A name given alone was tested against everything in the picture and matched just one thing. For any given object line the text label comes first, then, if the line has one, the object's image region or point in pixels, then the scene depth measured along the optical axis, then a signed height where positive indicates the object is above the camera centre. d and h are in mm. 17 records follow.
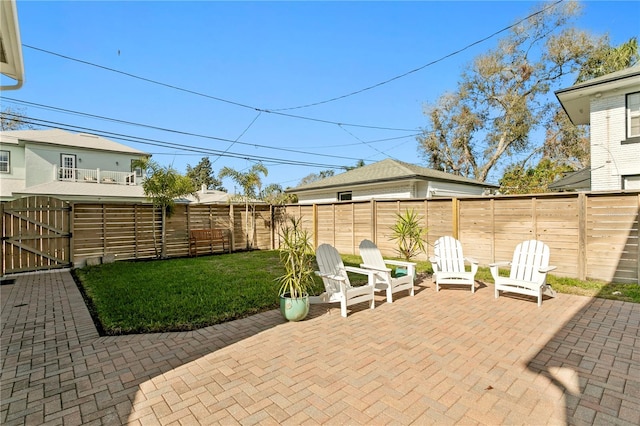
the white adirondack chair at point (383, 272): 5535 -1114
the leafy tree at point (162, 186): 10664 +980
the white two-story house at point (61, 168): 17266 +2758
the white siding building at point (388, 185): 13398 +1400
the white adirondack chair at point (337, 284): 4777 -1185
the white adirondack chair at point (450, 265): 6227 -1123
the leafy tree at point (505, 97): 19516 +8593
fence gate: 8172 -574
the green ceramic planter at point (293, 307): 4426 -1378
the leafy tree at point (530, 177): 17188 +2189
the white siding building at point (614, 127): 8711 +2578
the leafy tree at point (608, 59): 16375 +8846
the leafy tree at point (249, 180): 13703 +1518
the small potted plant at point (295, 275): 4445 -927
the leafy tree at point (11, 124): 21156 +6764
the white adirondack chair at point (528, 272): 5348 -1108
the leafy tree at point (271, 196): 14609 +858
